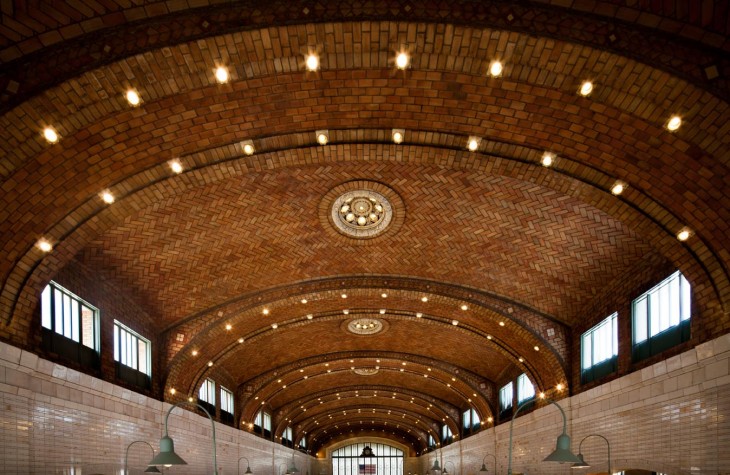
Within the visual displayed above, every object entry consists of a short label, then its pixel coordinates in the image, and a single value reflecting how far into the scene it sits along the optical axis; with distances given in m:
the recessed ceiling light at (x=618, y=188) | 12.64
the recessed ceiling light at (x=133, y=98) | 10.35
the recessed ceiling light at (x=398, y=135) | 12.34
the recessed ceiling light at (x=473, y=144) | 12.32
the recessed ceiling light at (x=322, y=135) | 12.35
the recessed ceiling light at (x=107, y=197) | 12.63
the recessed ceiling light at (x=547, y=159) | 12.48
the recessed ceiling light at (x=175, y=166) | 12.52
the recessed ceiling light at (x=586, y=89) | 10.30
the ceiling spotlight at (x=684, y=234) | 12.66
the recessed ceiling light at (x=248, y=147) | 12.38
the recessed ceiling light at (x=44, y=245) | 12.57
